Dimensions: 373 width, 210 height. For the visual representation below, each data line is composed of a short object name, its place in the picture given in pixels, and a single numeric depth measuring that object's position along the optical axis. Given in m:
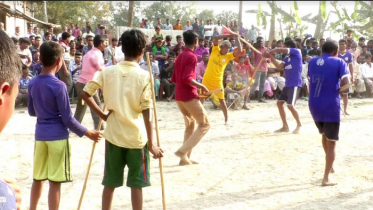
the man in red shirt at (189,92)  6.40
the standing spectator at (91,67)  8.61
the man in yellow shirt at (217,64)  8.40
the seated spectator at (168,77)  14.86
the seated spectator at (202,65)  14.41
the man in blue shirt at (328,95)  5.80
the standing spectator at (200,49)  15.48
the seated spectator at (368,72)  16.09
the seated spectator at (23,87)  12.69
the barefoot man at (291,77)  9.06
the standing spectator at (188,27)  21.98
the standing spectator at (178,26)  22.19
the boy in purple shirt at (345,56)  11.09
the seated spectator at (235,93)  13.09
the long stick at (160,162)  4.33
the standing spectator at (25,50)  12.77
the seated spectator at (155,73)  14.60
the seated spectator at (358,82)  15.94
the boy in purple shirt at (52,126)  4.16
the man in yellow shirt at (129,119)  3.99
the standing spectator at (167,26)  22.08
